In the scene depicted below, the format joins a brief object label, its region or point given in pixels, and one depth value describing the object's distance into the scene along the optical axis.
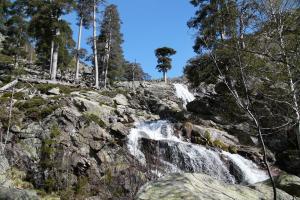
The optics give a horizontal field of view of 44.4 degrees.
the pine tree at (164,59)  54.78
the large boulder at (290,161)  22.72
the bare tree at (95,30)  32.56
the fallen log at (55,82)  27.93
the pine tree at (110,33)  41.66
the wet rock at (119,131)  21.47
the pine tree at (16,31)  41.19
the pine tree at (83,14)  36.06
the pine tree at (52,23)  30.20
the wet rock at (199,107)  28.09
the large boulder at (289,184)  8.00
